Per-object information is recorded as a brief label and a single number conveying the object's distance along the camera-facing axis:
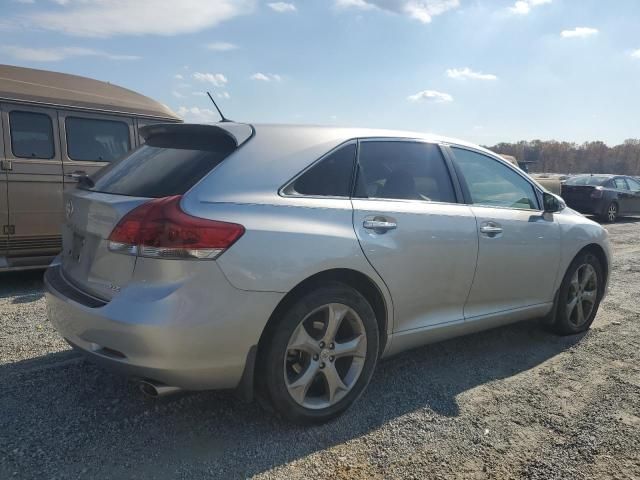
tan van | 5.61
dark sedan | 15.92
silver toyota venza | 2.43
